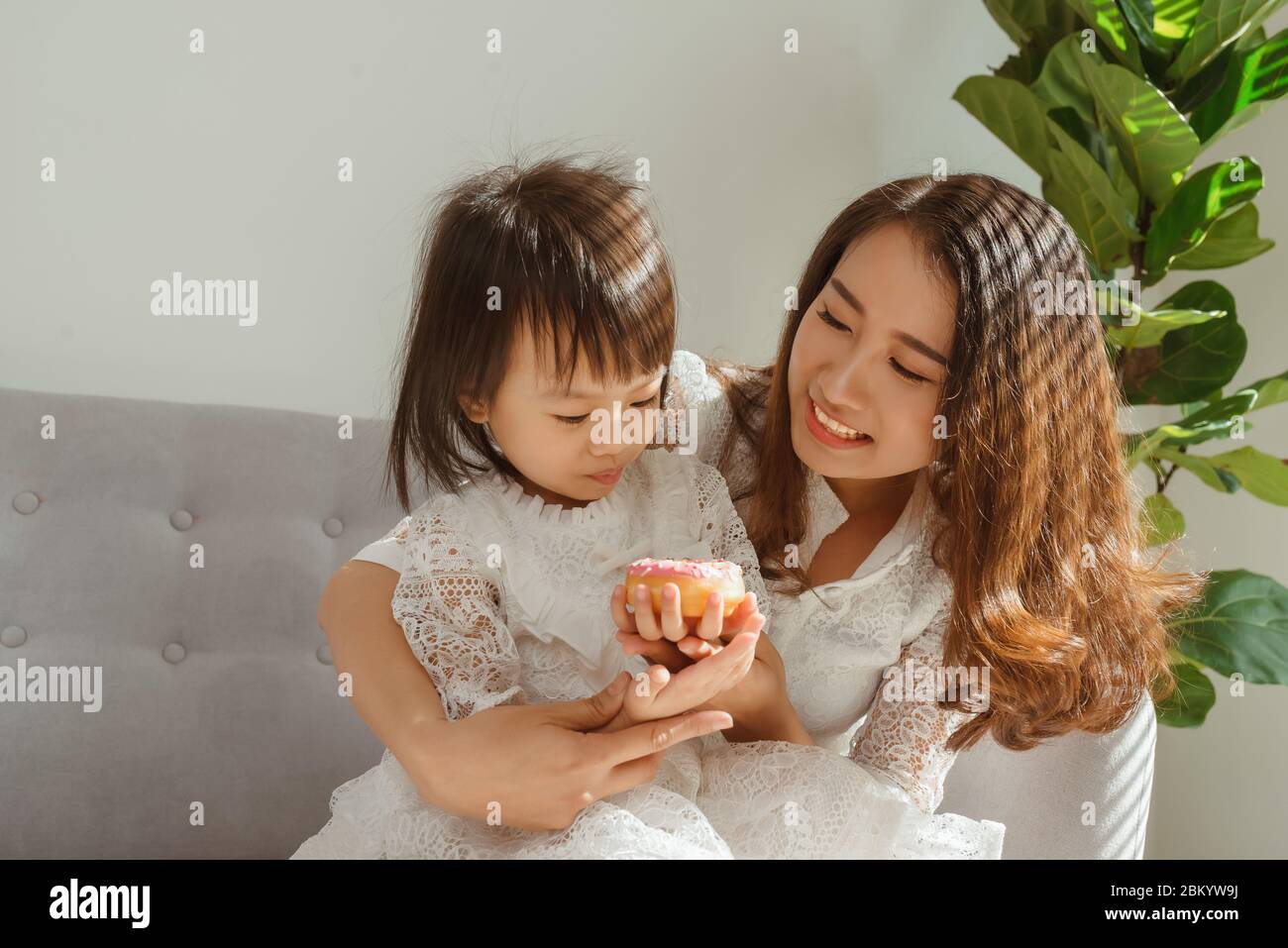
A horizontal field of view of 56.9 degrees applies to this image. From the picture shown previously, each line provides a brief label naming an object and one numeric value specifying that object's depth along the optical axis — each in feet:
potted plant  6.27
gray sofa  5.10
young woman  4.23
